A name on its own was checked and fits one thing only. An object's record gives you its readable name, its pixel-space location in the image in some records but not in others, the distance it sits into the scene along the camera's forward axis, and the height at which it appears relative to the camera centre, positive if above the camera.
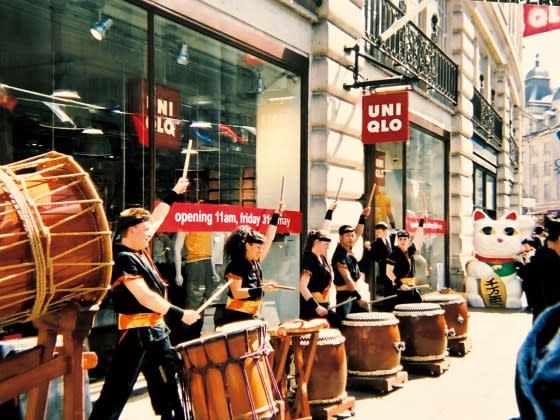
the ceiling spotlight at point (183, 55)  7.34 +1.82
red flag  19.45 +5.90
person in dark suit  9.11 -0.46
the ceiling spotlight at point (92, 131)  6.44 +0.83
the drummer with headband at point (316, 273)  6.28 -0.58
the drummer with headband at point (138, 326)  4.39 -0.78
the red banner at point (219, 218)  6.82 -0.05
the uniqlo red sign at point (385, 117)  9.50 +1.46
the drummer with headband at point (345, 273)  6.95 -0.63
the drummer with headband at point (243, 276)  5.55 -0.53
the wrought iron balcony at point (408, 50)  11.10 +3.22
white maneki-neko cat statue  13.78 -1.04
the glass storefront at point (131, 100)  5.94 +1.20
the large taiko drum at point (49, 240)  2.89 -0.12
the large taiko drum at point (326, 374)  5.53 -1.36
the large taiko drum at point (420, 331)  7.37 -1.32
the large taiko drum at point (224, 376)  4.07 -1.02
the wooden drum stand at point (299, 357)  5.07 -1.15
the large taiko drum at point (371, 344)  6.45 -1.29
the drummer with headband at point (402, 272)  8.45 -0.76
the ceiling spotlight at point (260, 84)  8.72 +1.76
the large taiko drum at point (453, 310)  8.47 -1.26
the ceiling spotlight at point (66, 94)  6.20 +1.17
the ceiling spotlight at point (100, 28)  6.45 +1.86
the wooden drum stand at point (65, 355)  3.28 -0.72
